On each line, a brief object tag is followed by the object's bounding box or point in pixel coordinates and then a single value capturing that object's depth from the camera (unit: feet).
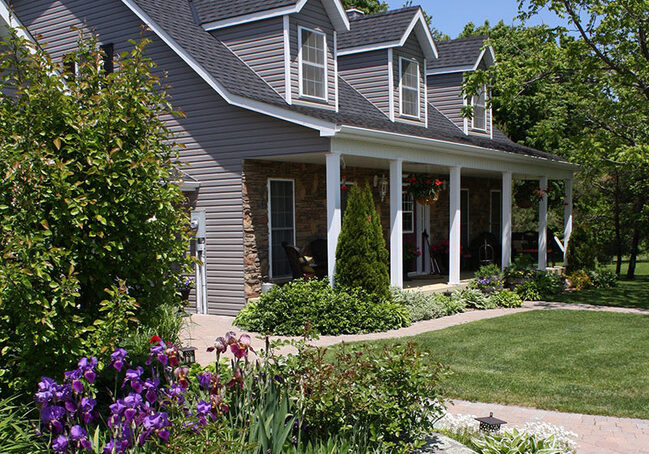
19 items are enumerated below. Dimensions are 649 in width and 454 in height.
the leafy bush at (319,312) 33.99
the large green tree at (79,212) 13.62
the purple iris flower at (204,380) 13.12
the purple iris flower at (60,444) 10.69
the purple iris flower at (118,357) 12.25
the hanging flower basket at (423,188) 49.70
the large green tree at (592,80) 49.85
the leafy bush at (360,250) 36.22
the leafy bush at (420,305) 38.95
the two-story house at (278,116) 38.50
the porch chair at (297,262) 40.73
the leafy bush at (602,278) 59.39
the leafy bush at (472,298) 45.27
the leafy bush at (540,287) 50.49
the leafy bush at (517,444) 15.38
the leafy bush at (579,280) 57.31
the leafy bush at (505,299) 46.12
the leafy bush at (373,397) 14.07
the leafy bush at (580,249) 59.16
